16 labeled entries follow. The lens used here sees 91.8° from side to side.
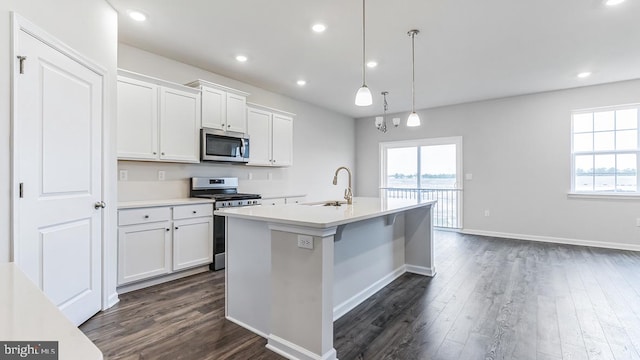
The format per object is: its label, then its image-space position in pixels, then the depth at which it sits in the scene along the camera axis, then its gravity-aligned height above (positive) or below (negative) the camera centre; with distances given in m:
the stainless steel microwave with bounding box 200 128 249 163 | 3.86 +0.43
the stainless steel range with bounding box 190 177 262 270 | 3.67 -0.23
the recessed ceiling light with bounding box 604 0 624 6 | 2.62 +1.51
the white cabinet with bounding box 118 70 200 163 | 3.16 +0.65
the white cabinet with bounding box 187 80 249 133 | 3.86 +0.95
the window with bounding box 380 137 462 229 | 6.32 +0.14
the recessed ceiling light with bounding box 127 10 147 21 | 2.80 +1.50
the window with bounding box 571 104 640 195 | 4.80 +0.47
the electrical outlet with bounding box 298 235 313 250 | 1.83 -0.37
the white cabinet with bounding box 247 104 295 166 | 4.63 +0.68
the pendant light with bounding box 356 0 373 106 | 2.61 +0.69
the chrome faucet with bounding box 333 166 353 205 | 3.06 -0.17
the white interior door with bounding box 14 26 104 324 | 1.83 +0.03
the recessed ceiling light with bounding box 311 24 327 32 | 3.04 +1.51
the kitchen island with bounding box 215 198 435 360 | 1.83 -0.63
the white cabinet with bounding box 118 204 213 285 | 2.95 -0.64
